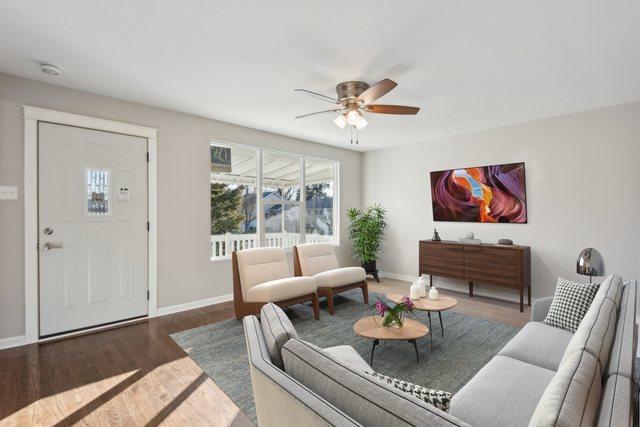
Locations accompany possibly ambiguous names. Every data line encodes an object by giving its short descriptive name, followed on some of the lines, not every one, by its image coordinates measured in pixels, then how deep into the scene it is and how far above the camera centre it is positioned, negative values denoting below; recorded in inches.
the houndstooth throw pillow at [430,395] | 42.6 -24.3
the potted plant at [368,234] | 230.7 -14.1
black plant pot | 232.4 -38.3
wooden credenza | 164.2 -27.5
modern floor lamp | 113.3 -18.2
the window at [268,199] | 182.9 +10.8
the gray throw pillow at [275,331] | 49.4 -19.0
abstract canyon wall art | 179.5 +12.0
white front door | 125.0 -4.0
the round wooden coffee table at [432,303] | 115.7 -33.6
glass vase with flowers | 101.2 -31.3
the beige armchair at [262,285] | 141.3 -31.4
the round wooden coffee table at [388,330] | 96.0 -36.3
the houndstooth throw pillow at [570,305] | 91.6 -27.1
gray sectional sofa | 32.8 -20.9
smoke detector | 109.4 +51.7
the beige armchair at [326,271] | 161.2 -30.0
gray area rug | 95.3 -48.4
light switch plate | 116.0 +9.5
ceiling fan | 120.2 +41.6
